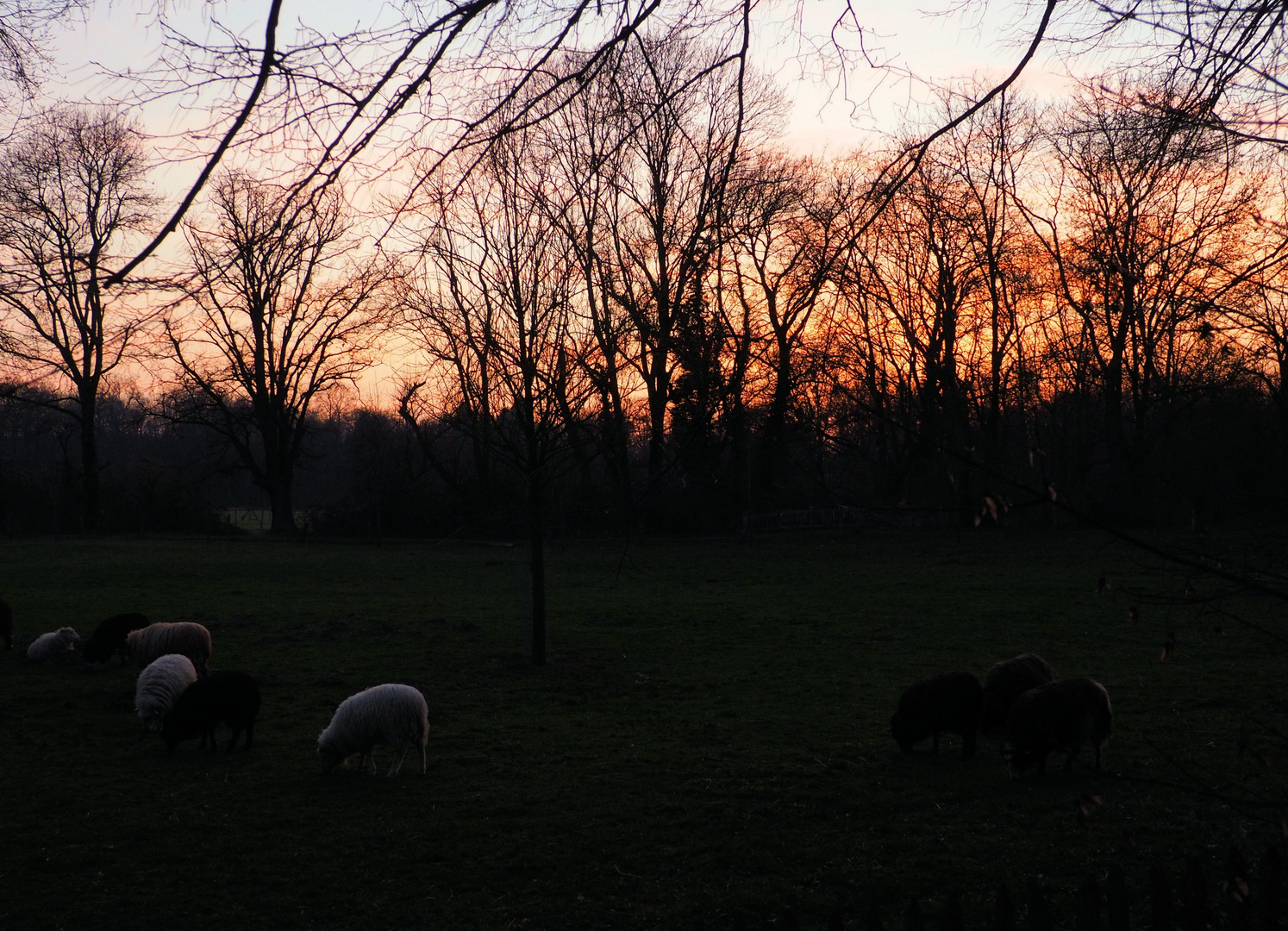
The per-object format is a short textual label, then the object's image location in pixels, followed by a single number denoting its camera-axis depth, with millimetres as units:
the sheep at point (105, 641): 12984
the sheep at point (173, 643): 12055
